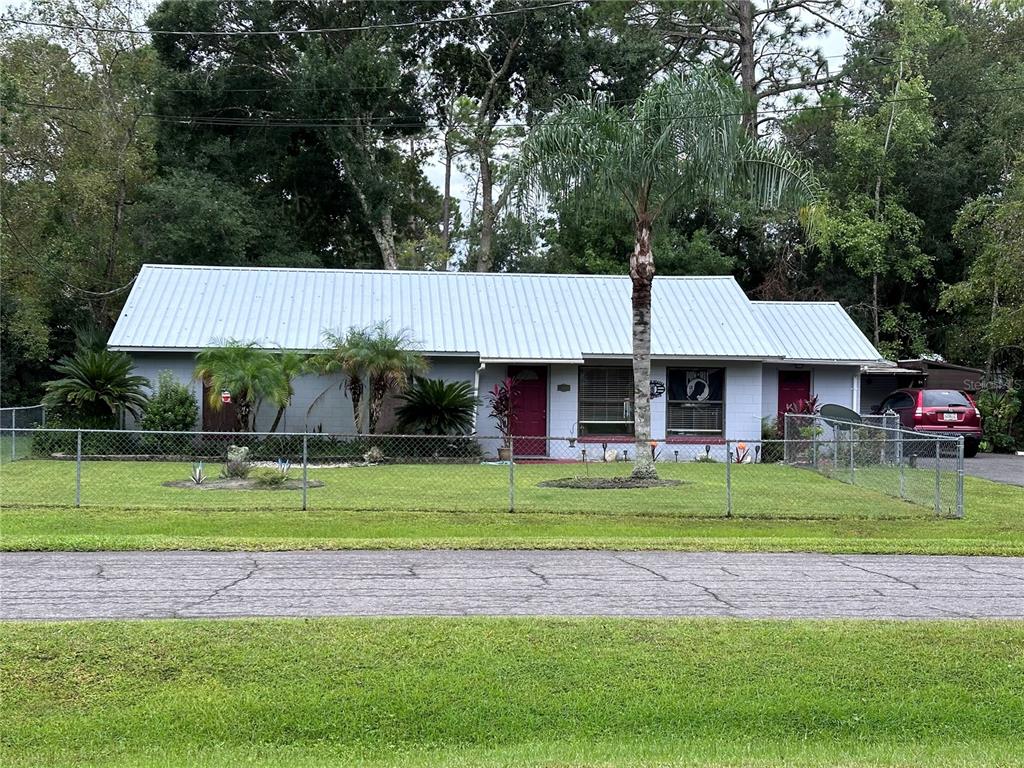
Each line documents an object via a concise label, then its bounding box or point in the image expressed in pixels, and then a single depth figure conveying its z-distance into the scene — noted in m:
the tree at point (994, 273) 23.24
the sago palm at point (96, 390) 23.67
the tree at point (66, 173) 33.22
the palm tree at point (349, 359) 22.75
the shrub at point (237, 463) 18.28
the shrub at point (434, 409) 24.39
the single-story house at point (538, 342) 25.72
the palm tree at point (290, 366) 22.81
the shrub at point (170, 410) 23.78
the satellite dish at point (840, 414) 23.55
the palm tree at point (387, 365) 22.88
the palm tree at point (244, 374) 22.06
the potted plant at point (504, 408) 25.52
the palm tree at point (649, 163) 18.09
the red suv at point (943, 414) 26.41
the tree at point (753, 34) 41.22
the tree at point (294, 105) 36.34
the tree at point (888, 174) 35.59
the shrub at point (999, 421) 30.03
